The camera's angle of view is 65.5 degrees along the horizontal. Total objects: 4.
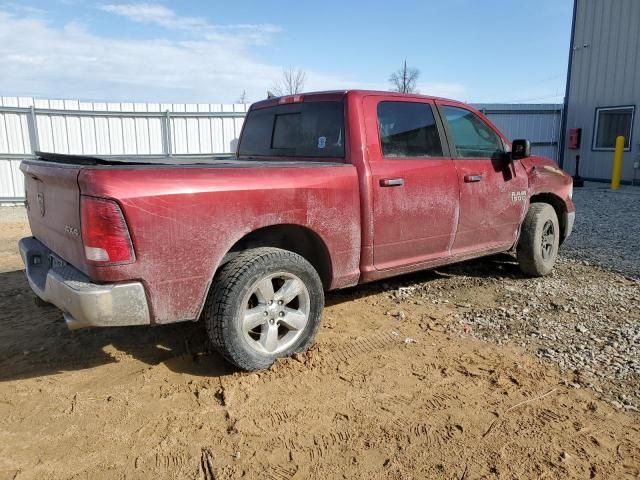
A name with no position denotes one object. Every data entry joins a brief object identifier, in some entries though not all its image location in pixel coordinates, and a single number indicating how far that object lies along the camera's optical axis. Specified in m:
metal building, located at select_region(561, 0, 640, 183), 14.30
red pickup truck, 2.75
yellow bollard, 13.91
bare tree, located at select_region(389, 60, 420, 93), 42.41
